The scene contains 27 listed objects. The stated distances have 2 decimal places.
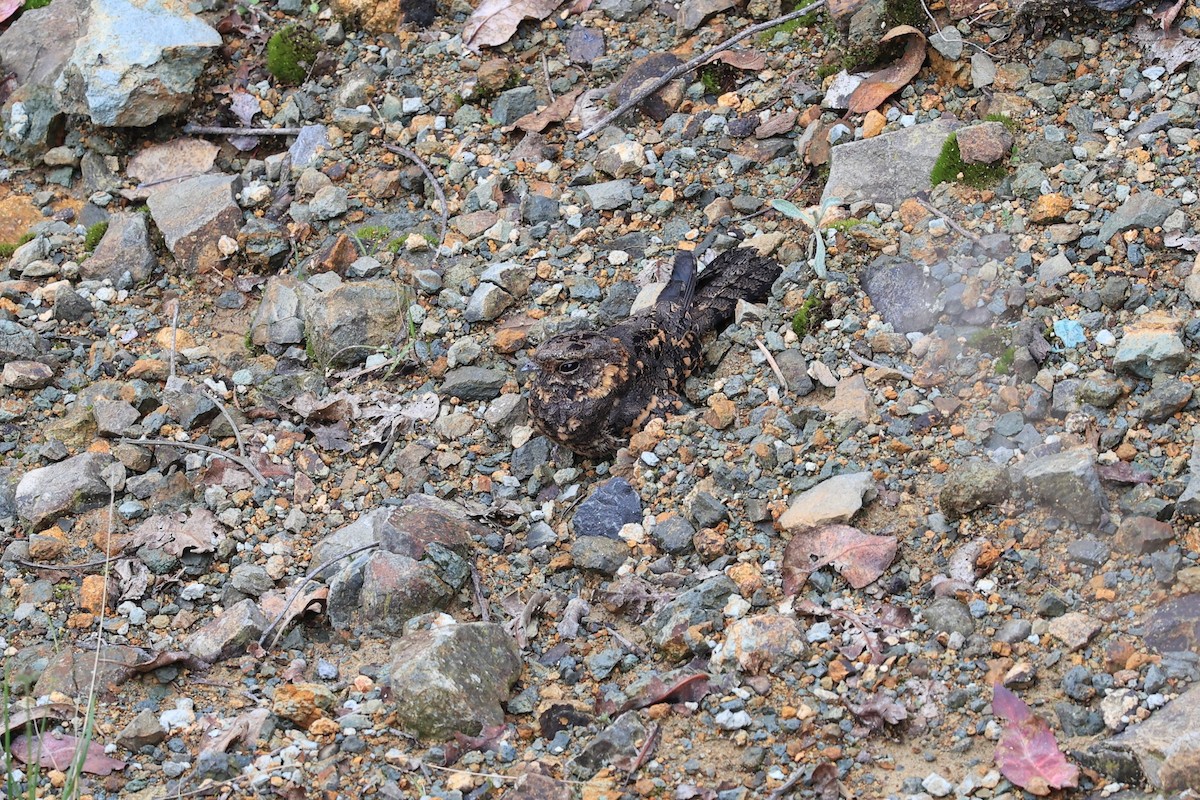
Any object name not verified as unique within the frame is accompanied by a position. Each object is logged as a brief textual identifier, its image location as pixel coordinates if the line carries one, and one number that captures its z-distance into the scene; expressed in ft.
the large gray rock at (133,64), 42.19
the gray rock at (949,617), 22.93
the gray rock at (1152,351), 25.36
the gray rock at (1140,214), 28.58
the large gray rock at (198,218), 39.70
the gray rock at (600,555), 27.09
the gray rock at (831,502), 25.68
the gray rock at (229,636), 26.37
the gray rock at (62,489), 31.24
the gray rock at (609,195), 37.14
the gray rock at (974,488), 24.58
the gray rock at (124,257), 40.11
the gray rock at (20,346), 36.83
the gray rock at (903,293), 29.73
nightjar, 29.89
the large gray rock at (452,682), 23.00
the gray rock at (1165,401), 24.79
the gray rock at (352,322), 35.29
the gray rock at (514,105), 41.09
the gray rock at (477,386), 33.35
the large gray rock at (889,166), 32.99
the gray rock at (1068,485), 23.65
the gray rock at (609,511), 28.12
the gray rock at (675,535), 26.89
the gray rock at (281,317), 36.60
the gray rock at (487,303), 35.09
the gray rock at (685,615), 24.21
